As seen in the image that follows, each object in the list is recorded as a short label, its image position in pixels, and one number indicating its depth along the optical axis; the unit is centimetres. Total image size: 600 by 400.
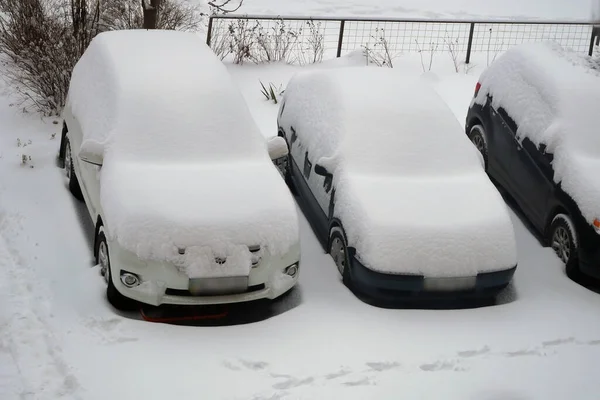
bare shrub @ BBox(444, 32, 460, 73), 1421
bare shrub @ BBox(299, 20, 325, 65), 1398
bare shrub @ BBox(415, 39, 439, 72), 1409
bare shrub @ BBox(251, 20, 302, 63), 1364
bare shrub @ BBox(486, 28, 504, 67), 1485
